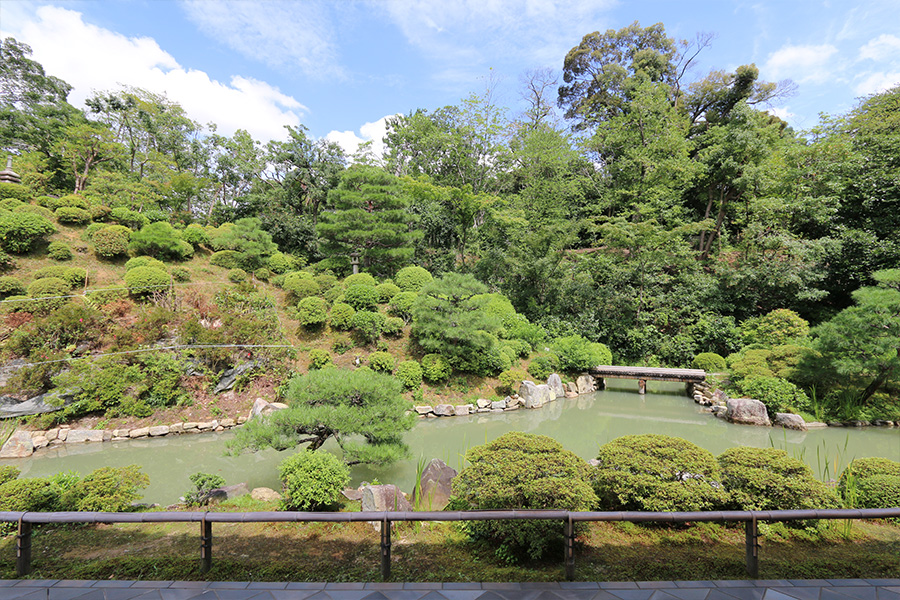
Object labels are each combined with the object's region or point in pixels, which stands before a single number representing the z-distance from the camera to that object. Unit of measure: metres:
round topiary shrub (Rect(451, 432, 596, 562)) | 2.56
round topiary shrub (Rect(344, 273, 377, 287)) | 11.18
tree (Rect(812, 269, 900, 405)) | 6.42
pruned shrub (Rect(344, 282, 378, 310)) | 10.19
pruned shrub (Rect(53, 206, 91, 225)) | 11.28
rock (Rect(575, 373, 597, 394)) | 10.18
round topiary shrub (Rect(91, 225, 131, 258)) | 10.53
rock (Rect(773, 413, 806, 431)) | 7.17
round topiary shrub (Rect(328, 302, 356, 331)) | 9.64
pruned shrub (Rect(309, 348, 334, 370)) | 8.66
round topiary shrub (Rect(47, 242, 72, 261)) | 9.80
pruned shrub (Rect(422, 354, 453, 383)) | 8.93
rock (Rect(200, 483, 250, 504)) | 4.16
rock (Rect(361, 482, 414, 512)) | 3.52
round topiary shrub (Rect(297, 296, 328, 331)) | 9.50
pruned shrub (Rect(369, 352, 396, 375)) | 8.66
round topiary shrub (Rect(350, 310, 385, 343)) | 9.47
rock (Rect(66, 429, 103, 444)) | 6.36
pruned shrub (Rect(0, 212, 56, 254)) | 9.27
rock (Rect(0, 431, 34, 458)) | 5.76
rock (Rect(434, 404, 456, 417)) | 8.25
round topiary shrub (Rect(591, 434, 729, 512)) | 2.87
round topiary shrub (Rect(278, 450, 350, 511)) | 3.62
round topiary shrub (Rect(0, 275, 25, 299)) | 7.85
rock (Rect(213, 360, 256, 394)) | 7.80
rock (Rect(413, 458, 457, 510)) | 3.85
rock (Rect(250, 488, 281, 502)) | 4.15
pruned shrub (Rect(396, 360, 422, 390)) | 8.63
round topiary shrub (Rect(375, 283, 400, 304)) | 10.88
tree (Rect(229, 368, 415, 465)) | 4.37
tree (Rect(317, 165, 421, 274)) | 12.55
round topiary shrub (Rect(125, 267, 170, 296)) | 8.94
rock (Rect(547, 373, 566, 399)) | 9.59
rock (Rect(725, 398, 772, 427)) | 7.55
